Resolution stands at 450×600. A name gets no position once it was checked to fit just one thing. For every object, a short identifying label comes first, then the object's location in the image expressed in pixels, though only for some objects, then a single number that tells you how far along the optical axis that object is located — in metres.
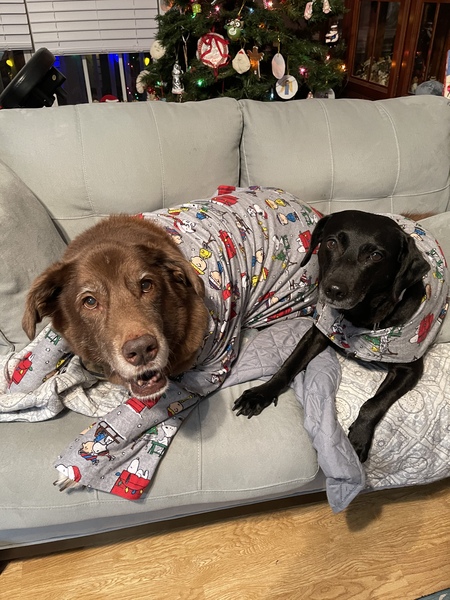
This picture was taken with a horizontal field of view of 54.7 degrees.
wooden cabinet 2.99
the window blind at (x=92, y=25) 3.08
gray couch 1.27
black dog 1.31
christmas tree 2.65
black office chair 1.92
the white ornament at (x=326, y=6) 2.73
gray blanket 1.28
